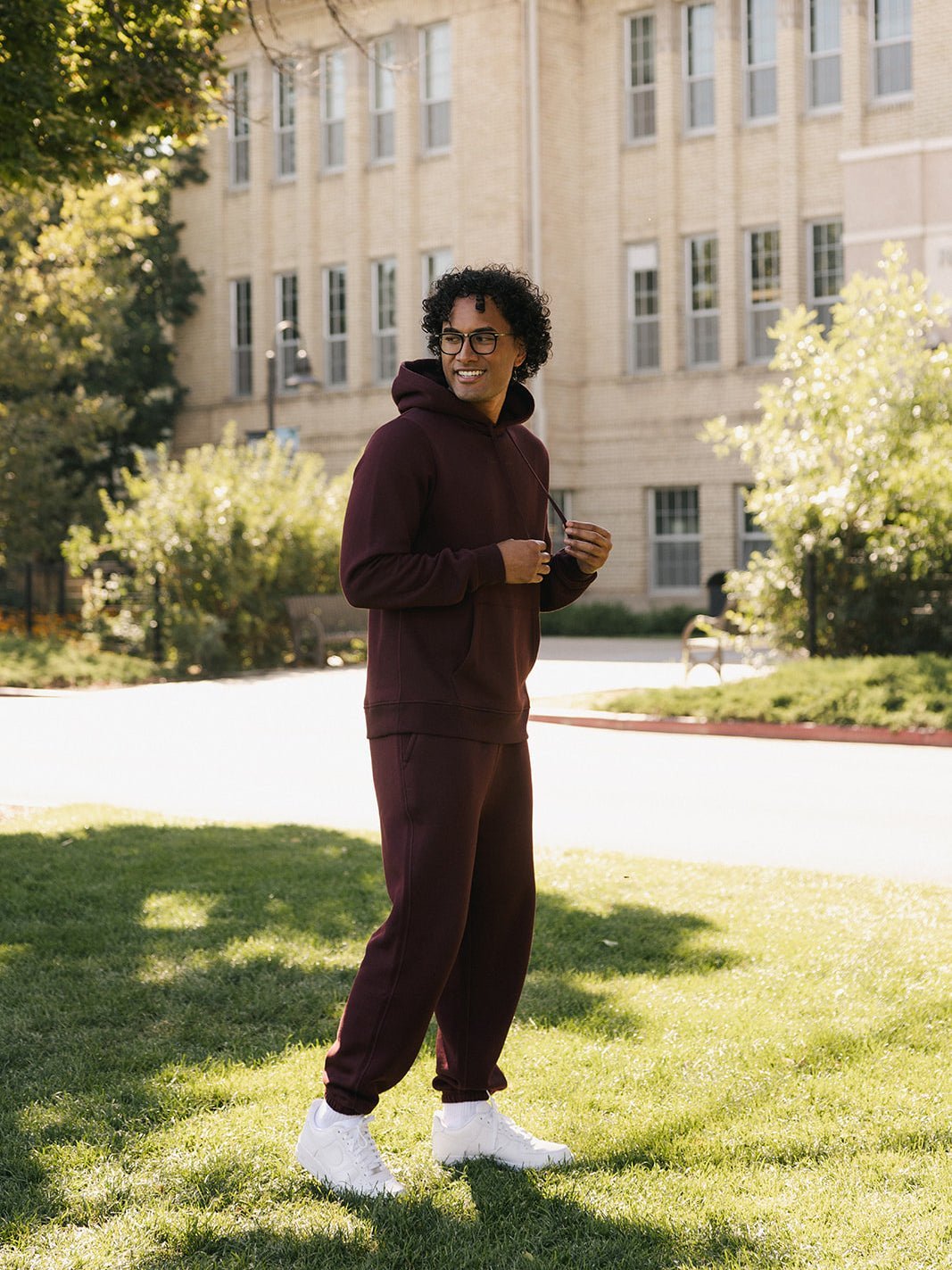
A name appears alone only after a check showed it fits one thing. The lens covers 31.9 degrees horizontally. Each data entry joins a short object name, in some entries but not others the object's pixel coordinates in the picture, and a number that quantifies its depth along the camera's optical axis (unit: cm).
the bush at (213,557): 2189
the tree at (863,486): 1686
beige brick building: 3075
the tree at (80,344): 2486
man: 370
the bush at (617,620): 3017
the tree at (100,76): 908
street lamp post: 2784
